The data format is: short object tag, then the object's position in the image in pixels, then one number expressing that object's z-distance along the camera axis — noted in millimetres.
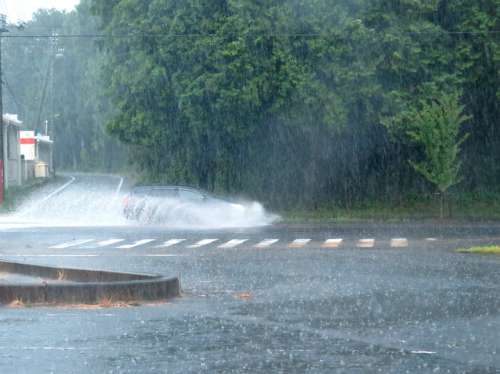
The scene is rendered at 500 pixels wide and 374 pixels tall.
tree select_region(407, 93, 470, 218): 39375
